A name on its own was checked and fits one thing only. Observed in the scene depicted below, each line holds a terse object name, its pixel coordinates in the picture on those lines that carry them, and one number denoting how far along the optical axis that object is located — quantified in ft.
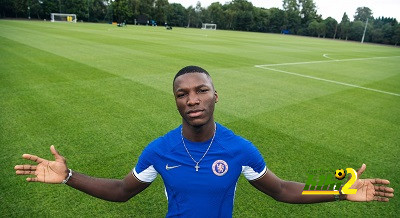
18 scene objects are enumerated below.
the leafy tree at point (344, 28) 289.33
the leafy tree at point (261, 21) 356.18
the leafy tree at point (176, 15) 331.94
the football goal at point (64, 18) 215.41
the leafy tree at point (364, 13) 455.22
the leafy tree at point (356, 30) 280.51
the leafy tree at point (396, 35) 253.57
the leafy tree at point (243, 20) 345.31
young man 6.42
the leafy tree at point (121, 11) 278.26
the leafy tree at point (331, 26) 302.25
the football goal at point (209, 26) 317.32
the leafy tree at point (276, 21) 357.61
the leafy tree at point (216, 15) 361.92
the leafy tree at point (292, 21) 357.61
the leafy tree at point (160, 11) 313.32
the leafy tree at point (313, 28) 314.35
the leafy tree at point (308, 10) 390.36
